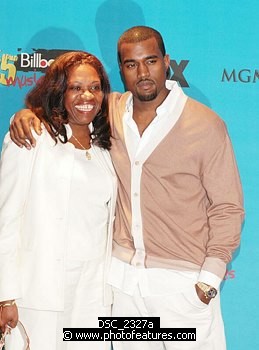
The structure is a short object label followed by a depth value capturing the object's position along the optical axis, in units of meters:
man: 2.50
